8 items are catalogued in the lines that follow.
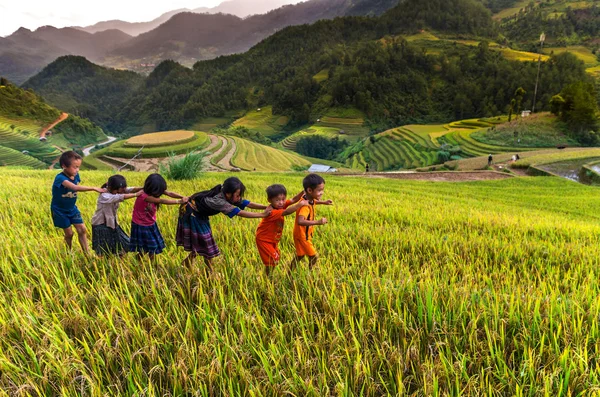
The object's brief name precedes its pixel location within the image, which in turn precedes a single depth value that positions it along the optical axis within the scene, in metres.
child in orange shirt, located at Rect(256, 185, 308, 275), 2.98
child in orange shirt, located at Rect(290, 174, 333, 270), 2.97
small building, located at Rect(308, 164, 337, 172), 47.08
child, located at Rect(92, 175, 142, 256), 3.49
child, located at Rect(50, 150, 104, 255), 3.87
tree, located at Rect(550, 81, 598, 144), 37.03
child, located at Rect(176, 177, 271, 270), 2.88
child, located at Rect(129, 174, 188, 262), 3.32
